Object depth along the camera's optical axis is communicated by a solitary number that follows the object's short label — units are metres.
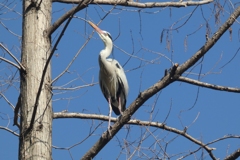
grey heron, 15.38
